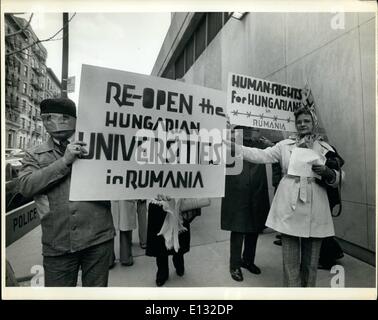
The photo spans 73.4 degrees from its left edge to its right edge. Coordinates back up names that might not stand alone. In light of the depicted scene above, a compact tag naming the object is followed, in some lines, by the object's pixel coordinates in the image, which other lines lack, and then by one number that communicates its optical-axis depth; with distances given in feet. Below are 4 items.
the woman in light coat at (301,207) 6.32
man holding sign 5.07
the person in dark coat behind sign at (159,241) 8.07
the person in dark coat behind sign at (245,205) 8.84
